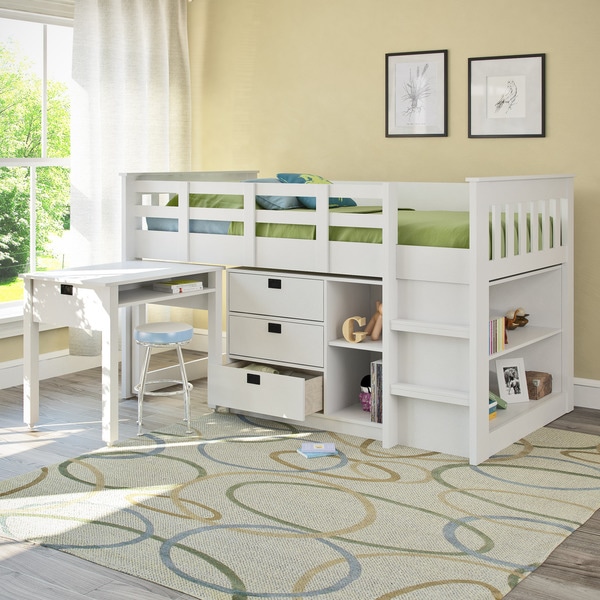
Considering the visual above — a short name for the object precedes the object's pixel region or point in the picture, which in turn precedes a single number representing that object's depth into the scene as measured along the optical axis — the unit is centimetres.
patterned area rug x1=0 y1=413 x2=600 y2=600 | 235
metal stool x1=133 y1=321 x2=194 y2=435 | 353
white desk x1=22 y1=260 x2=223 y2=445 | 332
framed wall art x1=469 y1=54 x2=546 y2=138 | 398
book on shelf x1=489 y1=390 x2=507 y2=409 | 362
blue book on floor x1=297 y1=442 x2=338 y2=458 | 332
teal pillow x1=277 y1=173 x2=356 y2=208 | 387
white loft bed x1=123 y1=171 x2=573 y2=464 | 323
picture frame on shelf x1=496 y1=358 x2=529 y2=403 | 375
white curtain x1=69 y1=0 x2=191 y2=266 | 440
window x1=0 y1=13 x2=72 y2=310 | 443
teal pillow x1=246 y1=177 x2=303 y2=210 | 371
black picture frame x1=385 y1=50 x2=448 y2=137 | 424
